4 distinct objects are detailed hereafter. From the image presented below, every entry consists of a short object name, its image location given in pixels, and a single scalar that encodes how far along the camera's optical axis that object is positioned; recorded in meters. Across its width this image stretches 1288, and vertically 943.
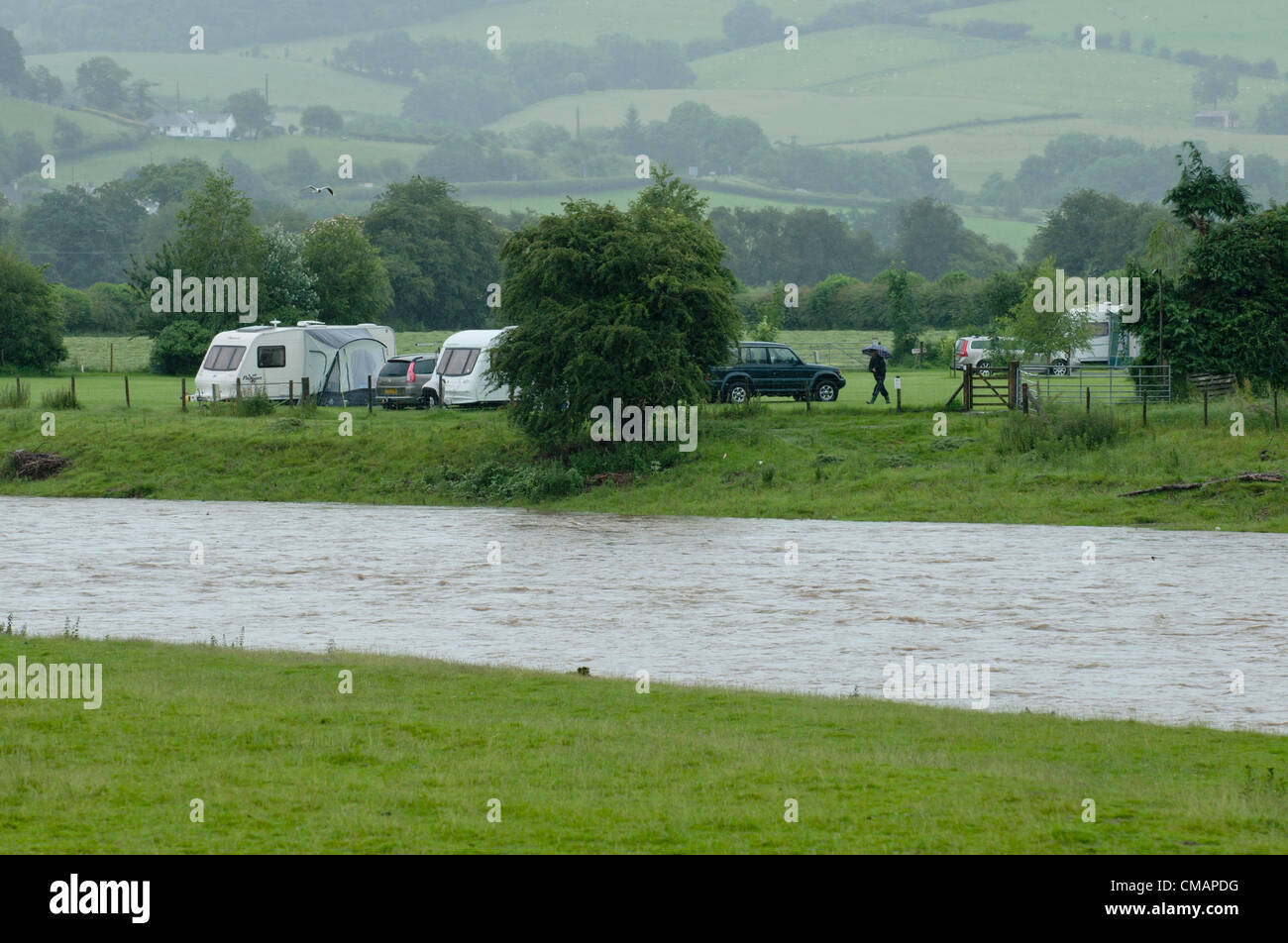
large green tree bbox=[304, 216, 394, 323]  75.56
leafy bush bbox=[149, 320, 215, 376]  66.62
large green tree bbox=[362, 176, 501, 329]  111.38
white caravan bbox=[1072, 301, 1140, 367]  52.77
